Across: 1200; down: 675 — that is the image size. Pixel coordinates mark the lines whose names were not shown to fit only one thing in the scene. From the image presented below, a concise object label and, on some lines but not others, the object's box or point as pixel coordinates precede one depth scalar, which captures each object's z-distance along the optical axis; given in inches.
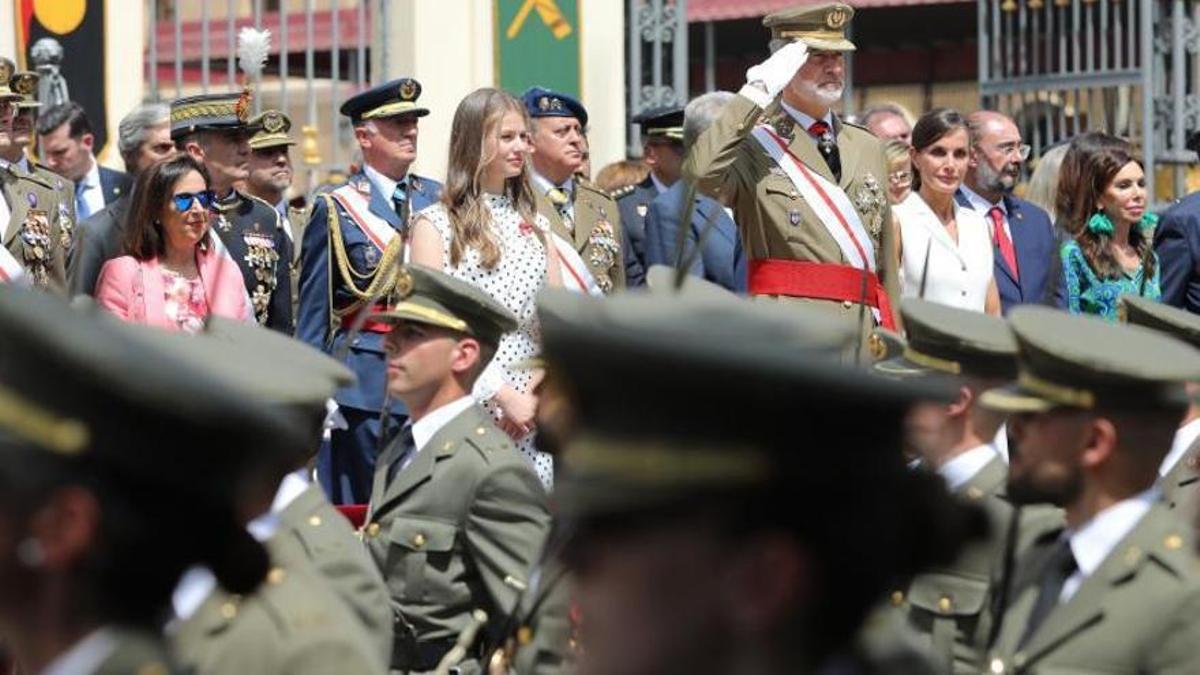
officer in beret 761.6
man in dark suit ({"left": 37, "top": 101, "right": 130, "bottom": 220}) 907.4
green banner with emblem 1013.8
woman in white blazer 726.5
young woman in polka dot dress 666.8
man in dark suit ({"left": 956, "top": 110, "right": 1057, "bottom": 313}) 814.5
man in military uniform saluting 655.8
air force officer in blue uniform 706.8
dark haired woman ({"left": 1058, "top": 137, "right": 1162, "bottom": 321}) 791.1
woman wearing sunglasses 678.5
